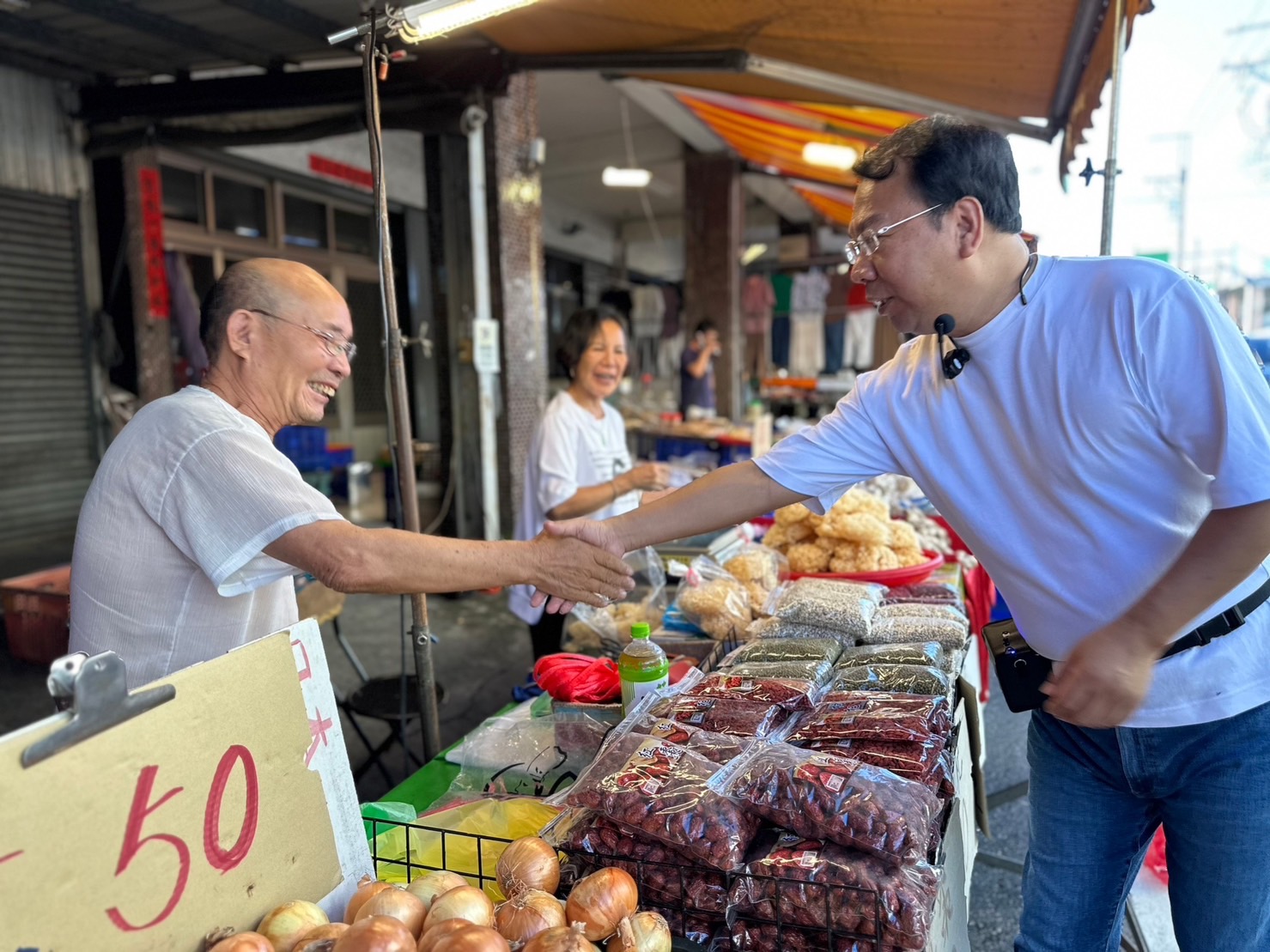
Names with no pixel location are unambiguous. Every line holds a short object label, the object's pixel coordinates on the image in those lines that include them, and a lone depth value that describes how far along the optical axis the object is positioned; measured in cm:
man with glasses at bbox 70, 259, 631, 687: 148
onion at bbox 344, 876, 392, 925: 106
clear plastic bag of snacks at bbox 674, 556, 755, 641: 225
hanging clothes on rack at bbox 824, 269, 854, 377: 1252
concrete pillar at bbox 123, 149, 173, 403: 634
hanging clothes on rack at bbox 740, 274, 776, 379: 1231
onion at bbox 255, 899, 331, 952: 98
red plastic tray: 268
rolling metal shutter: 594
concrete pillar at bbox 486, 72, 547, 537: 613
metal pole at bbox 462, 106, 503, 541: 599
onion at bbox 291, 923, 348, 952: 96
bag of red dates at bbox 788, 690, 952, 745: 139
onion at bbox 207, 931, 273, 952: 91
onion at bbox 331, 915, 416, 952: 89
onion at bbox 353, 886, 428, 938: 100
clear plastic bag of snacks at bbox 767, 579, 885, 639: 204
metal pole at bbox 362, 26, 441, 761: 203
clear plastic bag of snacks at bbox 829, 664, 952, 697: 158
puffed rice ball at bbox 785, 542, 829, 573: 287
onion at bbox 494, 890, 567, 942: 101
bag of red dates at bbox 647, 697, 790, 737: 142
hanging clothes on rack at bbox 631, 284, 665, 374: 1530
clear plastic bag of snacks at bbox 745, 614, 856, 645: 202
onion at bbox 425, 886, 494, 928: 99
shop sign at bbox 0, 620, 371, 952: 78
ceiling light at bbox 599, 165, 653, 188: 888
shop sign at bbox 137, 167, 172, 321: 638
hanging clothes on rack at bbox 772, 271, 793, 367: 1284
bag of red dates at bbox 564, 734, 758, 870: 113
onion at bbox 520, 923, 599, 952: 93
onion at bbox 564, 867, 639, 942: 104
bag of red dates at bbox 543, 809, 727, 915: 114
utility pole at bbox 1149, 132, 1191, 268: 2194
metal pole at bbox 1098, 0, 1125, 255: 238
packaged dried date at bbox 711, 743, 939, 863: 112
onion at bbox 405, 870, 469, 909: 107
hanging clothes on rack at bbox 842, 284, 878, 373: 1253
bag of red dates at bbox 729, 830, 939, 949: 104
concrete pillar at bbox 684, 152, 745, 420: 1072
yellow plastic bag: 138
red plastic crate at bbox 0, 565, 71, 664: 452
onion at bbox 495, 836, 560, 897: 113
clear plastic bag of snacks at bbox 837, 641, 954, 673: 176
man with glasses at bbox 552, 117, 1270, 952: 123
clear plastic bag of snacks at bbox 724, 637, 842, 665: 182
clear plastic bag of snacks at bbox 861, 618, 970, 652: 195
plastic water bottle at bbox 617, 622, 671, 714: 164
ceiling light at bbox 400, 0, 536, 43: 187
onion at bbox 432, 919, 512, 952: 90
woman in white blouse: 327
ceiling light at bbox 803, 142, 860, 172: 700
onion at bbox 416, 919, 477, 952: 93
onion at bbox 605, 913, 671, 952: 101
